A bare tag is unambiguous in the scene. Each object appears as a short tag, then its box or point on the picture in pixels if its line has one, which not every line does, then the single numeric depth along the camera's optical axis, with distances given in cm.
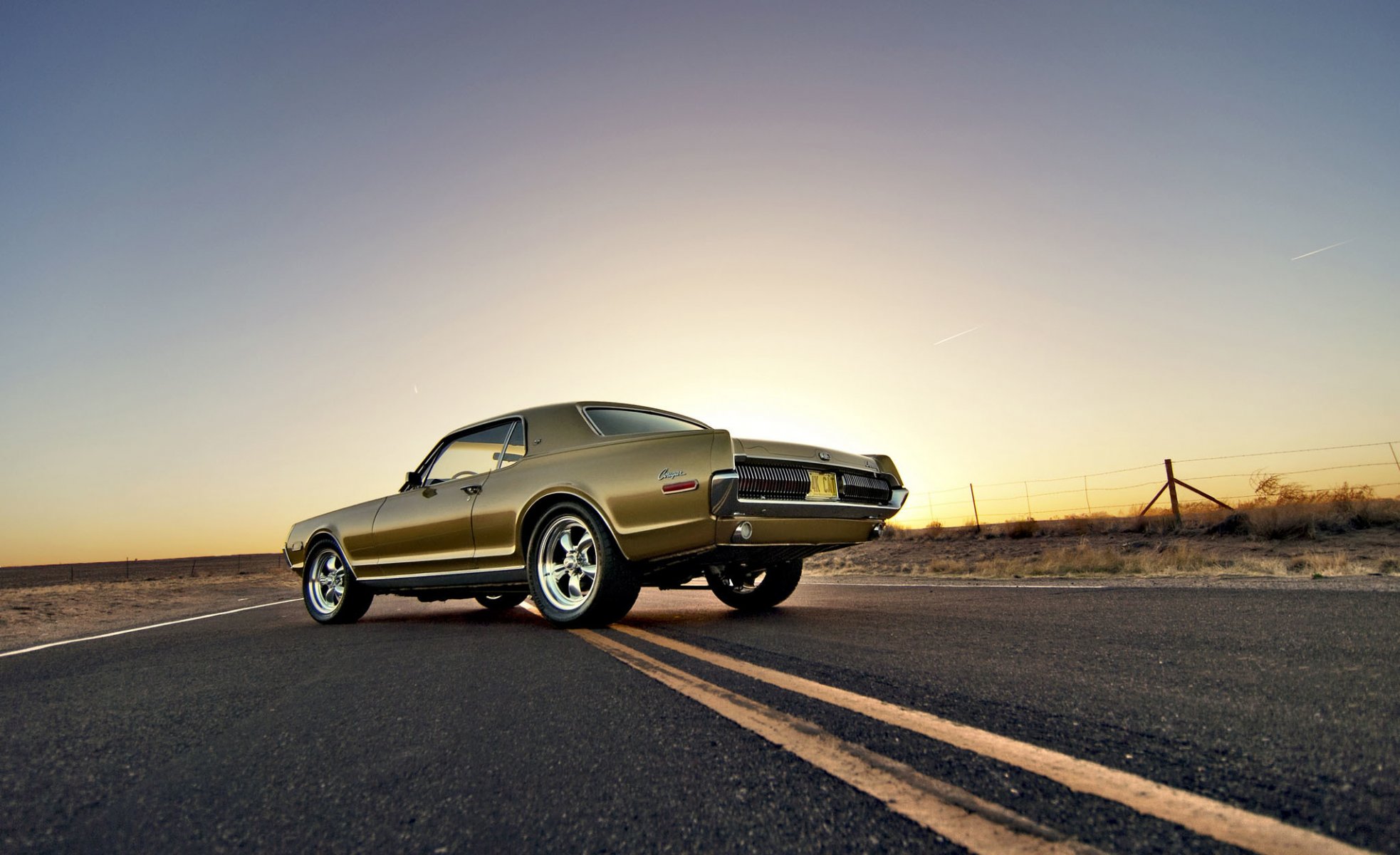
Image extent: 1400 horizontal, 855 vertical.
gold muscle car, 507
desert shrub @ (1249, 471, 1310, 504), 1770
